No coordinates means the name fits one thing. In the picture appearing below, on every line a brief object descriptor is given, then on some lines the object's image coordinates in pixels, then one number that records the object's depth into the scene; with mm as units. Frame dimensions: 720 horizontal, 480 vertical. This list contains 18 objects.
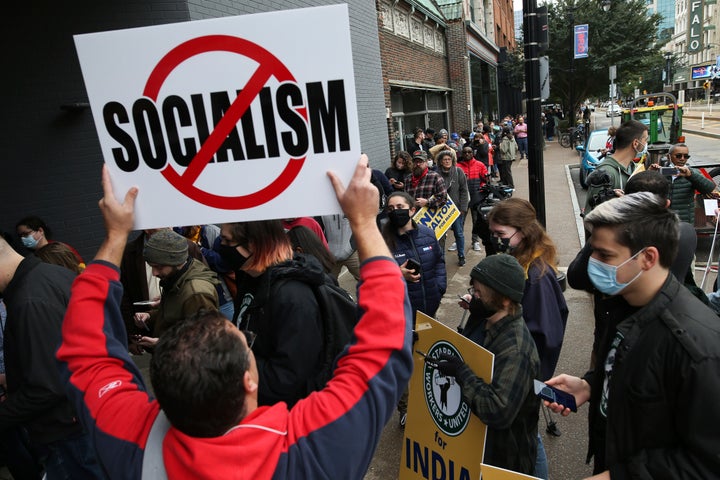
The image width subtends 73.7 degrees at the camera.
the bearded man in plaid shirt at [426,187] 6645
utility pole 5930
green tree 28641
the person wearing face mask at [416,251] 4168
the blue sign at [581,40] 21156
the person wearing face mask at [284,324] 2029
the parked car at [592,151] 13558
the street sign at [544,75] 6641
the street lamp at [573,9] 22088
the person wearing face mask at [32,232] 5121
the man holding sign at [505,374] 2262
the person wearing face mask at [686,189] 5395
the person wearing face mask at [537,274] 2932
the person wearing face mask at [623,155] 4656
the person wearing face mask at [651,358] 1528
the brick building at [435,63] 14055
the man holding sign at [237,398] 1150
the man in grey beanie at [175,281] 3174
